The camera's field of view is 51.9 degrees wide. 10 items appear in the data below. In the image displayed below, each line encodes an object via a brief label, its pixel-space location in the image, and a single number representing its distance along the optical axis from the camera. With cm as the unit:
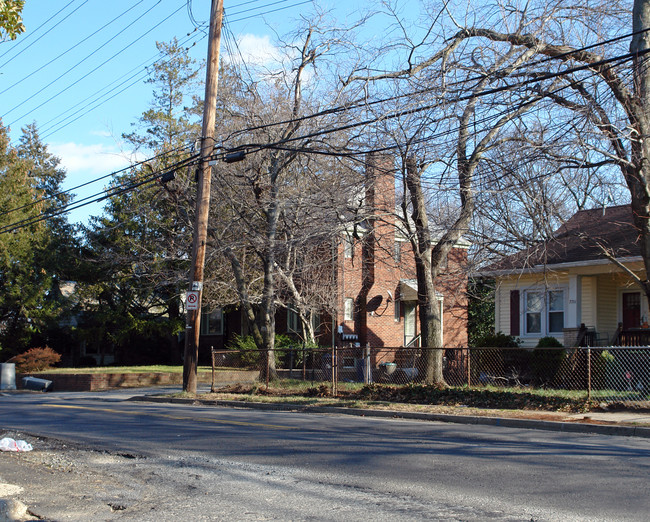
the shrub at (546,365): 1845
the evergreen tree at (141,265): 2641
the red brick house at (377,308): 2827
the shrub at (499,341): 2309
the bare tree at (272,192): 2065
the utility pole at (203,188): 1870
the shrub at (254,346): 2677
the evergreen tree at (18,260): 3003
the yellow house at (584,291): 2041
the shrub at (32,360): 2670
